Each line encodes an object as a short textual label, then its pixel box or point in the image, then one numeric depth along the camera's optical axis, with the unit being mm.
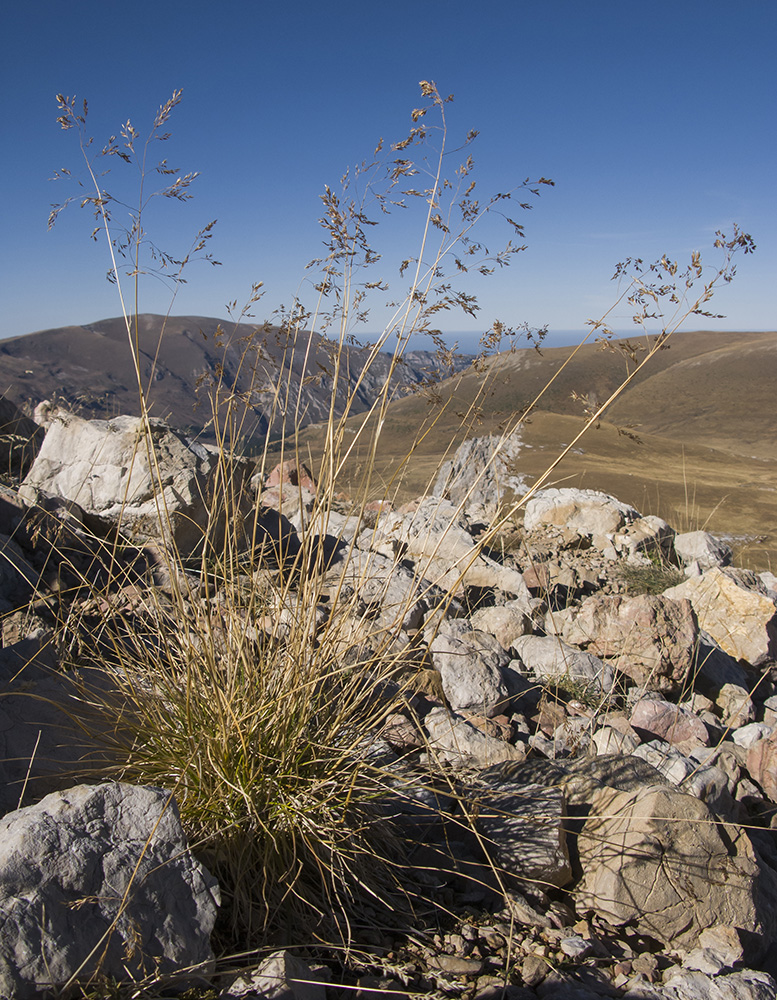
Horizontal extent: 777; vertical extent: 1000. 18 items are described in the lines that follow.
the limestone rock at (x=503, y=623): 3643
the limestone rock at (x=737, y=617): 3918
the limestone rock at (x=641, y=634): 3326
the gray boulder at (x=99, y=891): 1220
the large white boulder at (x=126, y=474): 3818
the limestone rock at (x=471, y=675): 2836
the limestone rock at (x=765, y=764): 2609
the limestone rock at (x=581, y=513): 5945
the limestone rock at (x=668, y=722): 2863
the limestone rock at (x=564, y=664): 3182
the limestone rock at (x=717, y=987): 1437
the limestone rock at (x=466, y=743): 2418
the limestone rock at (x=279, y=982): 1311
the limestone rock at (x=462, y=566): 4203
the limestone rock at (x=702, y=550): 5254
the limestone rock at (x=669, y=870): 1761
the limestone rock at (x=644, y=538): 5527
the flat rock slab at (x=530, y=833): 1831
